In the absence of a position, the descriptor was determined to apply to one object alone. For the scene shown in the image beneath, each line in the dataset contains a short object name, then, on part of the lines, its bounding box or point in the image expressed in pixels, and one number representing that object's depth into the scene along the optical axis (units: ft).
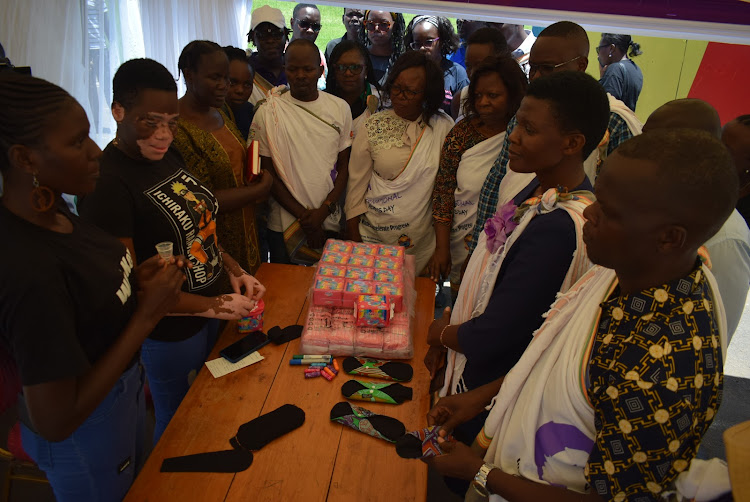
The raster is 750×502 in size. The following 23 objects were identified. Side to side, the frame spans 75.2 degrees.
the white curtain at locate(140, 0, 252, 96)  11.62
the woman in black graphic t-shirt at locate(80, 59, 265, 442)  4.94
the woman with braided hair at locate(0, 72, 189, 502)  3.29
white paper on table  5.63
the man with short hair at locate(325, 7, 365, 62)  13.60
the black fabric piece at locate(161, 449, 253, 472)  4.45
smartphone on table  5.83
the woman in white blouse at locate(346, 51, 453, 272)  8.54
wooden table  4.31
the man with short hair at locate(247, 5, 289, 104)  10.54
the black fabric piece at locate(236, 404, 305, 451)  4.74
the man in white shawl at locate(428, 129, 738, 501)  2.76
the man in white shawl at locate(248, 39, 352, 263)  8.91
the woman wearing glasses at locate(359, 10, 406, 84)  12.68
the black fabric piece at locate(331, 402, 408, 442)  4.91
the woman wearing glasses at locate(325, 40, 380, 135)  9.68
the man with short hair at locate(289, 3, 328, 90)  12.63
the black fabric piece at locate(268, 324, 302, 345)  6.20
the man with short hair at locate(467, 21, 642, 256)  6.88
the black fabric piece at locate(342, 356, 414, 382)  5.71
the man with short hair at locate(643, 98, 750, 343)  5.03
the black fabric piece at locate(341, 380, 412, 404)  5.37
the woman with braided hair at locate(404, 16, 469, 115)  12.75
